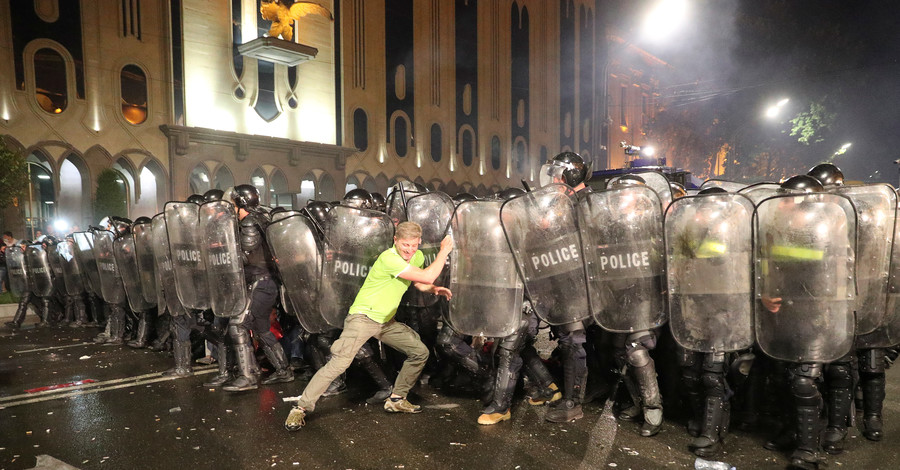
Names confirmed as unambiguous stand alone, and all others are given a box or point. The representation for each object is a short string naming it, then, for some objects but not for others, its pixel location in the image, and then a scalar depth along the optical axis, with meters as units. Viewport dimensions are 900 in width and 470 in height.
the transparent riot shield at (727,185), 6.04
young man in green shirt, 4.36
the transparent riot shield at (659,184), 4.62
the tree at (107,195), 15.22
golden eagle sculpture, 18.39
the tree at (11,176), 11.81
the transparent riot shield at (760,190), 4.46
